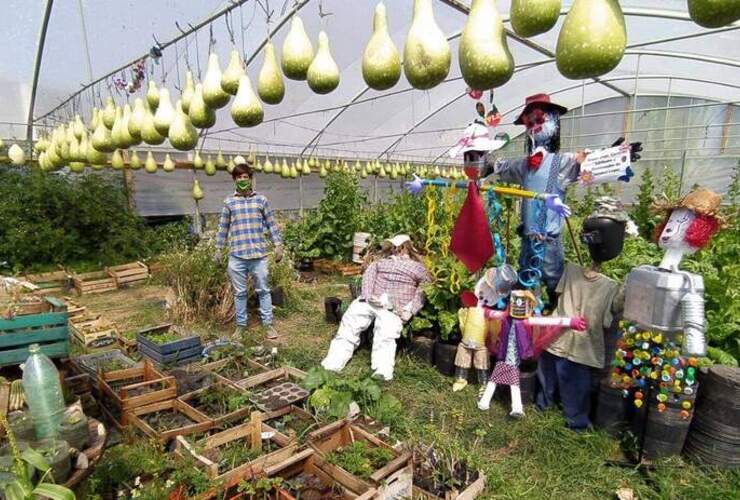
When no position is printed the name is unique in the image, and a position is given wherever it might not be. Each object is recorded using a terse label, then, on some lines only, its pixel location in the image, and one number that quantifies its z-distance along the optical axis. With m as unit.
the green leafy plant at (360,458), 2.13
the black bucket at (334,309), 4.88
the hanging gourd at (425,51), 1.68
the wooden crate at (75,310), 4.68
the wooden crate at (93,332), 4.14
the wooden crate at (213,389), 2.66
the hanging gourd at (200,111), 2.62
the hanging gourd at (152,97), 2.96
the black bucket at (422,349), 3.65
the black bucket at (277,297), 5.45
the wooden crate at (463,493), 2.03
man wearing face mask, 4.23
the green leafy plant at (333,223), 7.05
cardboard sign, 2.12
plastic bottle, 1.64
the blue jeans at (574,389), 2.69
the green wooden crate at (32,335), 2.47
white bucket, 6.61
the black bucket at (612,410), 2.63
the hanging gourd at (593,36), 1.35
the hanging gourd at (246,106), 2.33
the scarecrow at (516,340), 2.73
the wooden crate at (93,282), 6.31
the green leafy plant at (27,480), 1.23
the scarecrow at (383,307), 3.62
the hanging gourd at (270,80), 2.37
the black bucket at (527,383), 2.98
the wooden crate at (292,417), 2.59
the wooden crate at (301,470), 1.97
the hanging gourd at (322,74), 2.15
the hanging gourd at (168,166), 6.78
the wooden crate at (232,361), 3.43
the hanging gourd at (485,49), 1.53
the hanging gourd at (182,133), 2.72
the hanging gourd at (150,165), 6.59
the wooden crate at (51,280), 6.29
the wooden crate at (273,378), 3.22
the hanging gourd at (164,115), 2.79
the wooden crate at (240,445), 2.01
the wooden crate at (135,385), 2.71
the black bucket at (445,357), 3.46
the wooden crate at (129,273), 6.64
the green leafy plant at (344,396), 2.77
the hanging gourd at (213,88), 2.50
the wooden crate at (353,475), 1.96
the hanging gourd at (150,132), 2.91
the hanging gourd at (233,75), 2.39
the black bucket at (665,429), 2.31
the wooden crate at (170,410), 2.41
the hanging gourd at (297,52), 2.18
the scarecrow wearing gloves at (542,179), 2.63
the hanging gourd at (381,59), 1.91
